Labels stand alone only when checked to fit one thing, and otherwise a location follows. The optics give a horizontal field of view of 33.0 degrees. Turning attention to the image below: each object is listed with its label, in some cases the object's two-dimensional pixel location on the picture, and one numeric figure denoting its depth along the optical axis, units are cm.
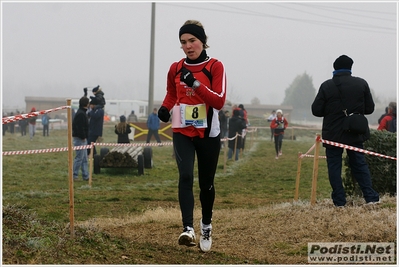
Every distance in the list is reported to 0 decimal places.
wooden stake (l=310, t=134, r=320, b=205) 889
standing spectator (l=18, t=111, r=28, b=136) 4322
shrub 958
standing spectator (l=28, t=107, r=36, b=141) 3553
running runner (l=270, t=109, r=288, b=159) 2241
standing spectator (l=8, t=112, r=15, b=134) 4550
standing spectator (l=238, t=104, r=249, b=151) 2290
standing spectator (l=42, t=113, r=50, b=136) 4114
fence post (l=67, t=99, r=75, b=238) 611
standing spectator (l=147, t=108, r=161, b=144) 2672
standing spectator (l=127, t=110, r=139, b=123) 5685
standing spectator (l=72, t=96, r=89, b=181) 1423
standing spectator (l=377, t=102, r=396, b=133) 1562
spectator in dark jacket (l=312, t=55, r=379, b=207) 839
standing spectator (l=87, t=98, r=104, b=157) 1675
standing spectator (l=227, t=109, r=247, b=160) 2228
